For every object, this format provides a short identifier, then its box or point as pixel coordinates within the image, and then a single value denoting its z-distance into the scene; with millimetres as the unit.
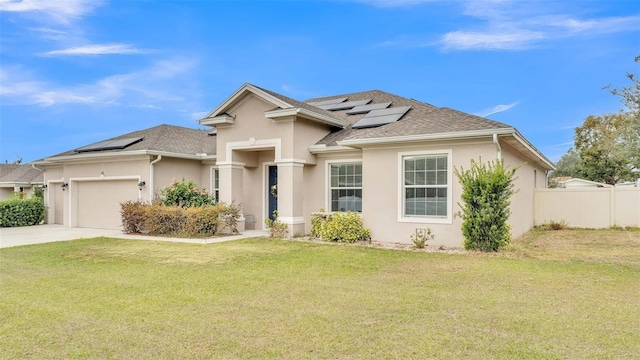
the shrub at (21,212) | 18453
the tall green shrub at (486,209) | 9469
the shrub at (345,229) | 11828
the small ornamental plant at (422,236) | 10906
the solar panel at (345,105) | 17312
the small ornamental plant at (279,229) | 12945
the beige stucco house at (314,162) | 10938
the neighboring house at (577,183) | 30886
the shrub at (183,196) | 14500
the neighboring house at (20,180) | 25797
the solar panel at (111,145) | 16516
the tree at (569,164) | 40781
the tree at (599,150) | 34125
